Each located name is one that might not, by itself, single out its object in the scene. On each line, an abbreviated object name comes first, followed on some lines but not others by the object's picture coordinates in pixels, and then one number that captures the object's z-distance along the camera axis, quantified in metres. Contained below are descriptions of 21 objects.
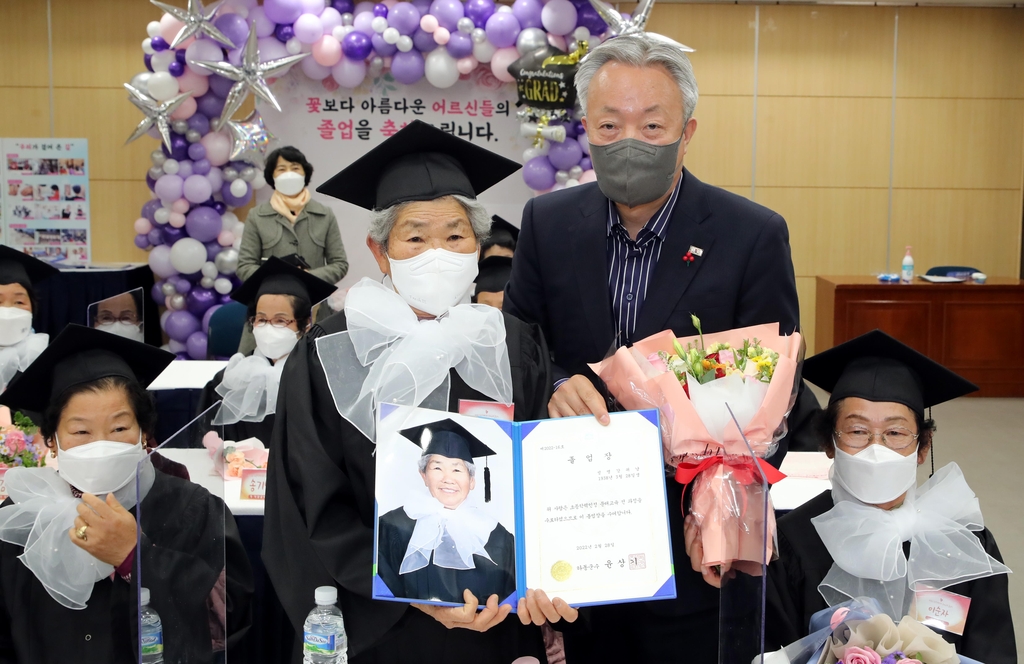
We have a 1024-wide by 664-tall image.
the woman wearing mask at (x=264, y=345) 4.10
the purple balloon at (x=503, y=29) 7.51
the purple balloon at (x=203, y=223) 7.82
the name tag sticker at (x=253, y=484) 3.20
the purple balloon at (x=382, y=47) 7.77
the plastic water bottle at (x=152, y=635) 1.67
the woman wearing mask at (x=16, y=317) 4.20
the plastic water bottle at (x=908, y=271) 8.67
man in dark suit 2.23
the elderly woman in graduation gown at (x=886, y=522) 2.29
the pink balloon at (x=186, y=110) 7.67
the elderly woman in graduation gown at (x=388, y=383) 1.88
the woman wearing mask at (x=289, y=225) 6.59
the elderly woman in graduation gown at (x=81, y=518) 2.36
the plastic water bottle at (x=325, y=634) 1.83
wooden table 8.58
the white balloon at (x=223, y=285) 7.91
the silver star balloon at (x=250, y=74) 7.38
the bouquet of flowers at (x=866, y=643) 1.78
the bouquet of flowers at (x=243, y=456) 3.21
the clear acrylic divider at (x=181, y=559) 1.61
